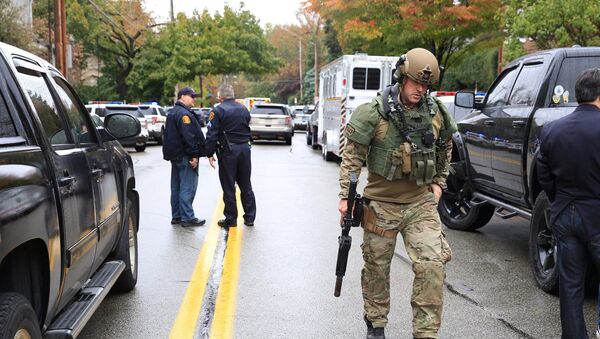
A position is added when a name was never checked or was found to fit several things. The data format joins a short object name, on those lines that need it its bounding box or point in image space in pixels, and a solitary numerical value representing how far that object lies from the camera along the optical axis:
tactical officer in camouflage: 4.01
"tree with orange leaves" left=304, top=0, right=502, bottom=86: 21.91
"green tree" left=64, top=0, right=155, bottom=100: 45.59
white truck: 16.52
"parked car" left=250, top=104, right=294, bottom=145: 25.73
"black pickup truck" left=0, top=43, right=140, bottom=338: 2.72
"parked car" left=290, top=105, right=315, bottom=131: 42.98
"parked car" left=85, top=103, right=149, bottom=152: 21.64
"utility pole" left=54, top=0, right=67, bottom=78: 22.38
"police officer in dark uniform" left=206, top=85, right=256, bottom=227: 8.28
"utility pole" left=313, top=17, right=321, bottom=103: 54.73
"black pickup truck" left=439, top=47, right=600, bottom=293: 5.68
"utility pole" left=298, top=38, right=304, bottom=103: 79.69
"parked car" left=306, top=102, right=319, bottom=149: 23.28
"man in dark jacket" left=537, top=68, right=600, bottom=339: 3.84
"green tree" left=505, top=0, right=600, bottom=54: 12.82
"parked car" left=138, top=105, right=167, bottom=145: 25.42
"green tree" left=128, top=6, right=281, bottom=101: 47.97
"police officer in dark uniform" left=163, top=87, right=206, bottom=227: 8.39
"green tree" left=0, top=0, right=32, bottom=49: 23.83
